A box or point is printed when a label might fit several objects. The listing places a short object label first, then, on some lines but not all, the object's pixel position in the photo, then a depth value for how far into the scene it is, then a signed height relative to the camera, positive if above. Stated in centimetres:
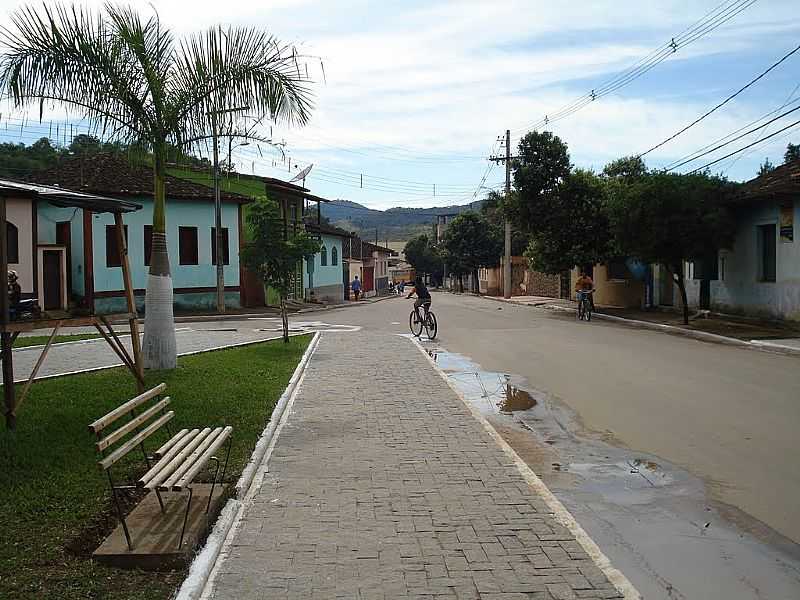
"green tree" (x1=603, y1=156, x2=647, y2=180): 4456 +561
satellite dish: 4447 +522
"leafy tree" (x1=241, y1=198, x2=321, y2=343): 1880 +42
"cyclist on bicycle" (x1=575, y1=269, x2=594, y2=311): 2777 -62
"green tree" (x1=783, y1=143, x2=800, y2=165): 4875 +676
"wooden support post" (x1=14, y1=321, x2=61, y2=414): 771 -98
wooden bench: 500 -126
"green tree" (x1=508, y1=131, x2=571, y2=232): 3222 +378
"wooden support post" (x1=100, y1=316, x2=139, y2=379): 904 -88
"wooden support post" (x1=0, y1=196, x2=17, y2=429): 746 -68
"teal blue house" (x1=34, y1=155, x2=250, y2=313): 3116 +144
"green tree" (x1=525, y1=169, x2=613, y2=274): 3203 +181
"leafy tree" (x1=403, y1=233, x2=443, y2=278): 10400 +196
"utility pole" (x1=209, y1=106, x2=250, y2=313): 3086 +98
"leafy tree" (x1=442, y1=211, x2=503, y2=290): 7138 +243
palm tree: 1130 +266
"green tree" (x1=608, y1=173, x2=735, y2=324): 2289 +141
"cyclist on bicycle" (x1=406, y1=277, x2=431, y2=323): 2131 -55
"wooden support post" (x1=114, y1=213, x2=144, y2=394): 969 -34
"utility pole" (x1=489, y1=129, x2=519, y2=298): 5022 +7
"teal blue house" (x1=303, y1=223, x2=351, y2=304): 4509 +10
